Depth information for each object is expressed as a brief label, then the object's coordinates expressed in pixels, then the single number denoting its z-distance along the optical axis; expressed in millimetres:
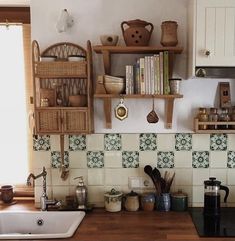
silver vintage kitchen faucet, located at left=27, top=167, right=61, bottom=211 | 2156
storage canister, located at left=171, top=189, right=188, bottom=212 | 2154
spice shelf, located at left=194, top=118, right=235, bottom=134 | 2047
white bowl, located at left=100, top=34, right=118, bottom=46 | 2021
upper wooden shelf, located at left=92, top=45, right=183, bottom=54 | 1983
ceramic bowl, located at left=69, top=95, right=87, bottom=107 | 2059
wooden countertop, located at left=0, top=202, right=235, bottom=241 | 1756
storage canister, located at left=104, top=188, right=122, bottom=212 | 2139
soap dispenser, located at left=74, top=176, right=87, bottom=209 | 2169
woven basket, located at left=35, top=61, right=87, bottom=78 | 2033
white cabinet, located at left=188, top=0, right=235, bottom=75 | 1858
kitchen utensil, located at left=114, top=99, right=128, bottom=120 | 2117
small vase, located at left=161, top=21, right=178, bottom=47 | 2006
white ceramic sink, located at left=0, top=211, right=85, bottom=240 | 2105
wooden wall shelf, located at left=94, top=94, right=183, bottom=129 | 2000
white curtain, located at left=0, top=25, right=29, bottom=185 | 2387
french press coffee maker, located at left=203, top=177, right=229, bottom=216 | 2053
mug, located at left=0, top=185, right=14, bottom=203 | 2312
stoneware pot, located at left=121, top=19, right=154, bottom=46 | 2006
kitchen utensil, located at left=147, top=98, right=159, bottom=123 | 2111
